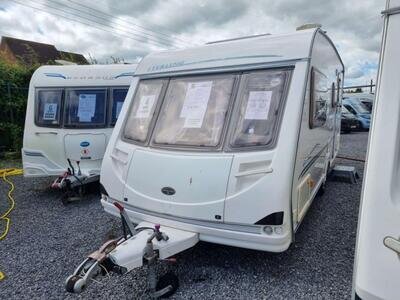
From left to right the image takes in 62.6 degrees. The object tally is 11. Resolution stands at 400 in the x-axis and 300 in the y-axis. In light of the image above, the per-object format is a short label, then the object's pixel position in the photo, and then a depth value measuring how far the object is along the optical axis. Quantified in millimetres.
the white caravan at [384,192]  1274
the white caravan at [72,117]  5520
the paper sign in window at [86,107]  5641
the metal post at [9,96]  8859
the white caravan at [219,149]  2723
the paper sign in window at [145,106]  3693
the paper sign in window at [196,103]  3330
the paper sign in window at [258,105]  3023
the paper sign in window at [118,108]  5691
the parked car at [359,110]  14375
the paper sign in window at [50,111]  5684
